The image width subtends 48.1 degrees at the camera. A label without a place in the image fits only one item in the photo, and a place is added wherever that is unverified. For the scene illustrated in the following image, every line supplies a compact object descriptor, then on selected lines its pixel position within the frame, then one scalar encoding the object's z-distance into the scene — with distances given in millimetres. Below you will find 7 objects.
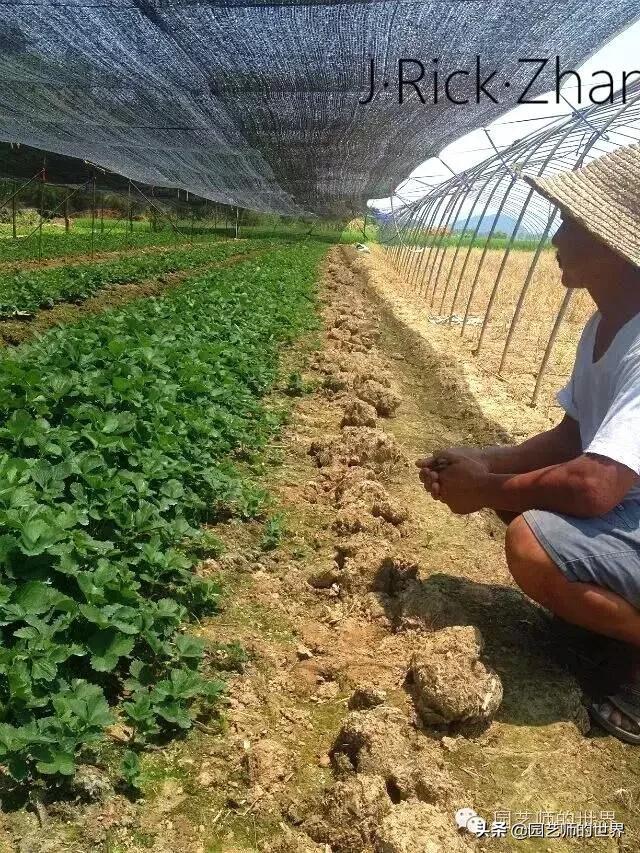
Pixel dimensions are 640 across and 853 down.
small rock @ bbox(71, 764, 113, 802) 1763
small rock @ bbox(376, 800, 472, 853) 1756
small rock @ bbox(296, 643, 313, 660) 2744
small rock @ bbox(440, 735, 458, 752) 2293
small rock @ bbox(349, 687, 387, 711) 2352
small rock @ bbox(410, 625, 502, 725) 2295
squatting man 2314
